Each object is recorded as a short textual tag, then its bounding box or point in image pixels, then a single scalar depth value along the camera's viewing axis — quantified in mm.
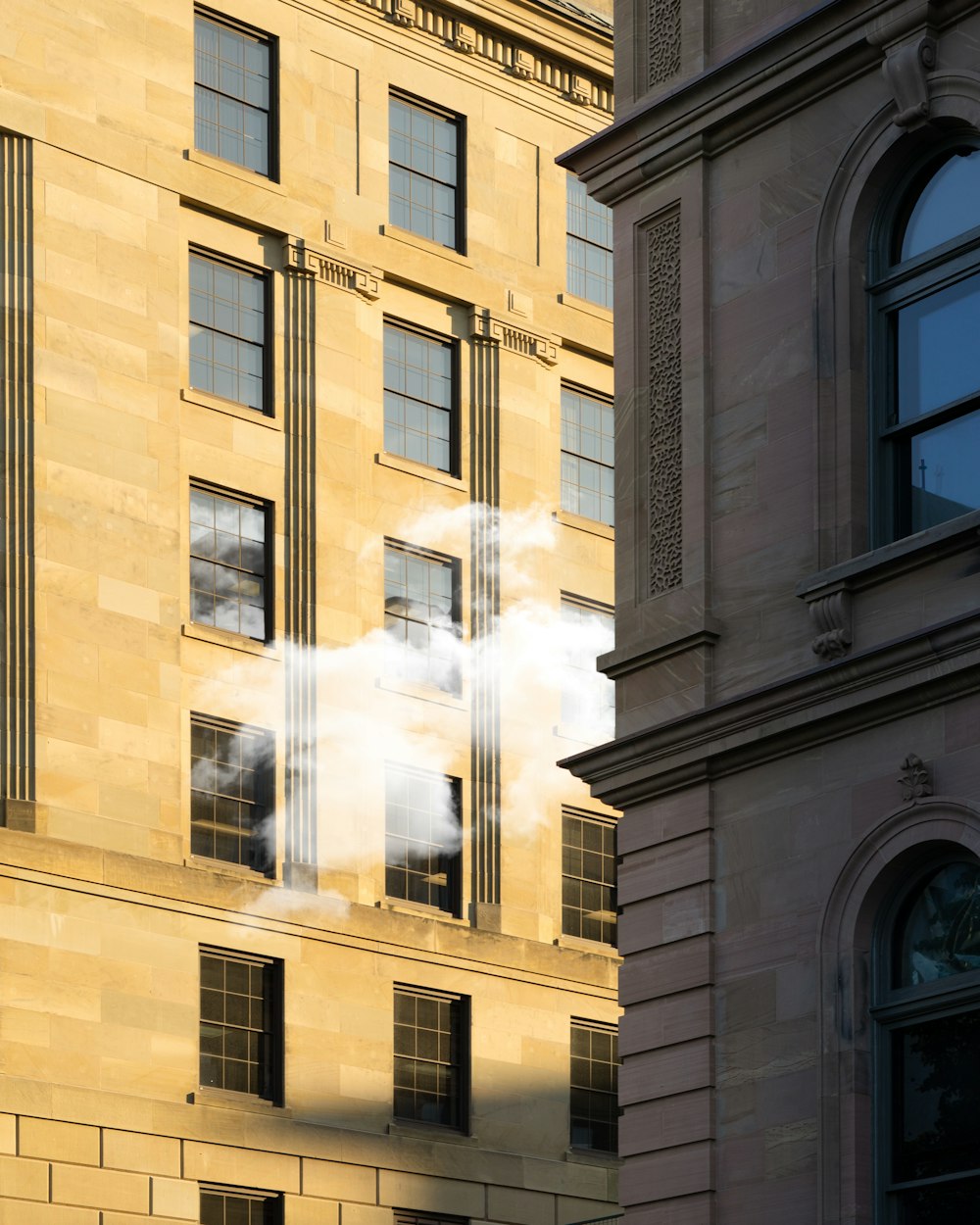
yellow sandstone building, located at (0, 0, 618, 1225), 41281
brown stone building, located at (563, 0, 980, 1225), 19500
